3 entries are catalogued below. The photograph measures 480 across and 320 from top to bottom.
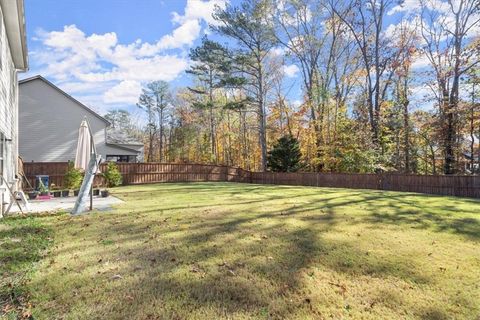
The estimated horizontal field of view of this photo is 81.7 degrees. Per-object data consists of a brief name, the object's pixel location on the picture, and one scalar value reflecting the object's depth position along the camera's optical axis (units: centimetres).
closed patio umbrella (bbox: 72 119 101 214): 637
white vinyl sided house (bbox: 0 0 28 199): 626
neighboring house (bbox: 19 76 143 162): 1536
